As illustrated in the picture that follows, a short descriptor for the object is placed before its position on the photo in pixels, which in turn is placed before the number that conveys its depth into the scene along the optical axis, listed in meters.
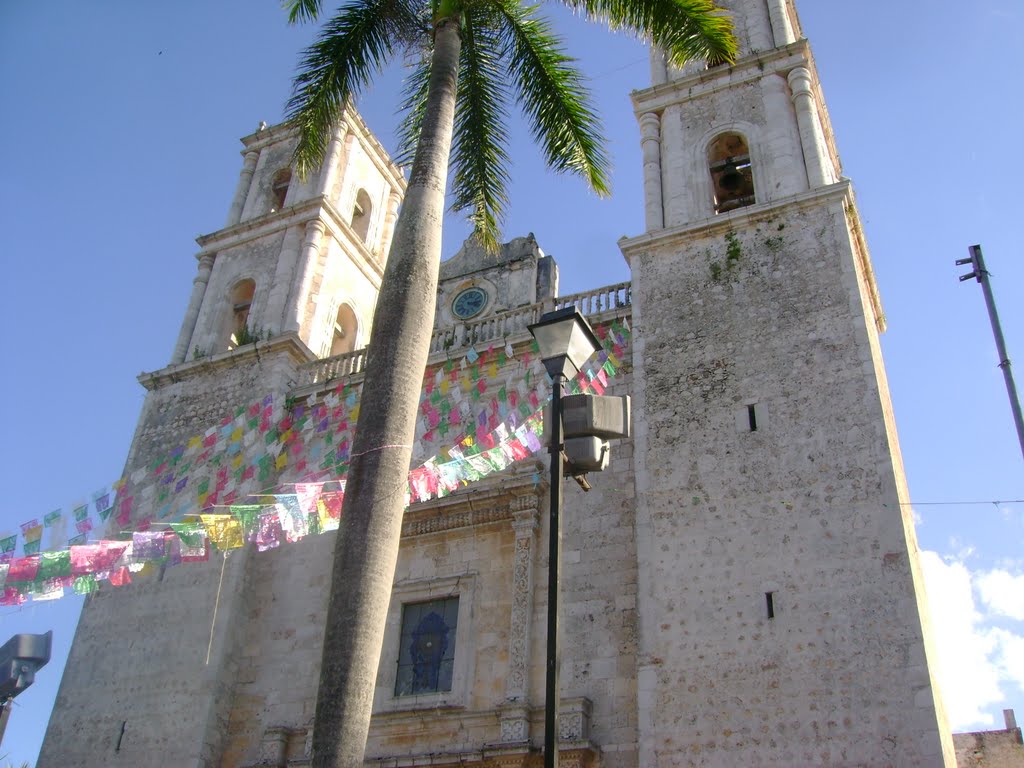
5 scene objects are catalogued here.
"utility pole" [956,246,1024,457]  9.61
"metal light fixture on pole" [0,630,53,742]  20.52
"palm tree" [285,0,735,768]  8.24
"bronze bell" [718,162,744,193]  16.59
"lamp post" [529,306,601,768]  6.04
